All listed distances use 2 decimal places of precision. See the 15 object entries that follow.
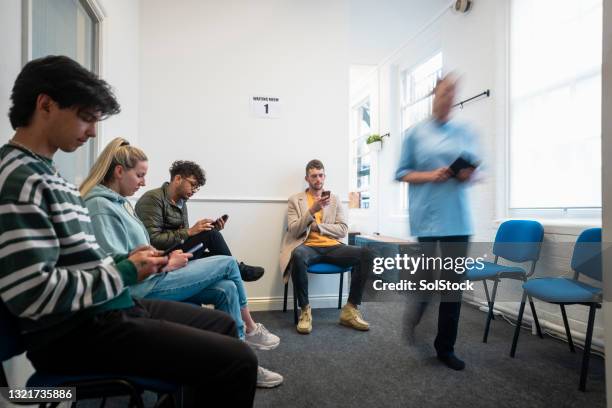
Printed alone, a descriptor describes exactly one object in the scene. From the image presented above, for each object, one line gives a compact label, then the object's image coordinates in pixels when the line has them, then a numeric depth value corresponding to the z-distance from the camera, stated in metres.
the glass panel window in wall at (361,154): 6.18
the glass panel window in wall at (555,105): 2.43
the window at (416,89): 4.34
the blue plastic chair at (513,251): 2.41
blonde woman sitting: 1.22
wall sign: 3.08
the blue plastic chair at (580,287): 1.78
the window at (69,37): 1.37
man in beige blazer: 2.68
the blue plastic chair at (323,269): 2.72
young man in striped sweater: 0.72
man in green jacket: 2.04
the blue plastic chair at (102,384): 0.83
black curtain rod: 3.19
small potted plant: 5.32
